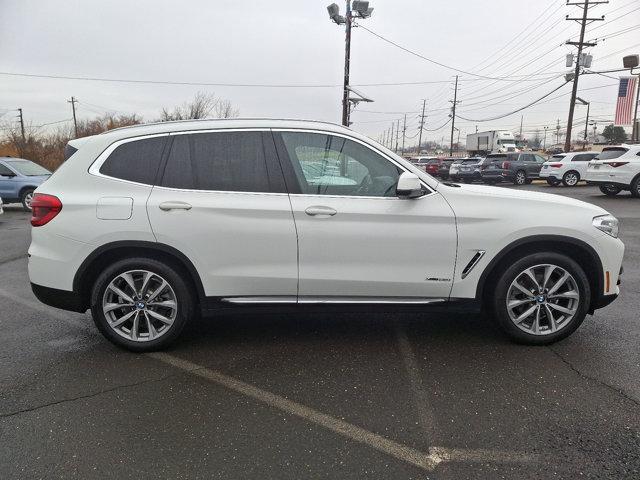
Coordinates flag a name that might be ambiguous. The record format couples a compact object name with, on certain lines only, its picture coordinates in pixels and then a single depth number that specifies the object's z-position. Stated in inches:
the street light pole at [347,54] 655.8
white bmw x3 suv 137.8
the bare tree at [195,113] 1392.6
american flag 1175.0
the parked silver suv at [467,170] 1029.2
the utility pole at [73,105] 2496.6
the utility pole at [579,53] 1291.8
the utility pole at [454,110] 2655.0
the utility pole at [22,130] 1250.6
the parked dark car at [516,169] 943.7
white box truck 1814.7
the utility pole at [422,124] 3782.0
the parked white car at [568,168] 837.2
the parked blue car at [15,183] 532.7
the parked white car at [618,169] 593.6
